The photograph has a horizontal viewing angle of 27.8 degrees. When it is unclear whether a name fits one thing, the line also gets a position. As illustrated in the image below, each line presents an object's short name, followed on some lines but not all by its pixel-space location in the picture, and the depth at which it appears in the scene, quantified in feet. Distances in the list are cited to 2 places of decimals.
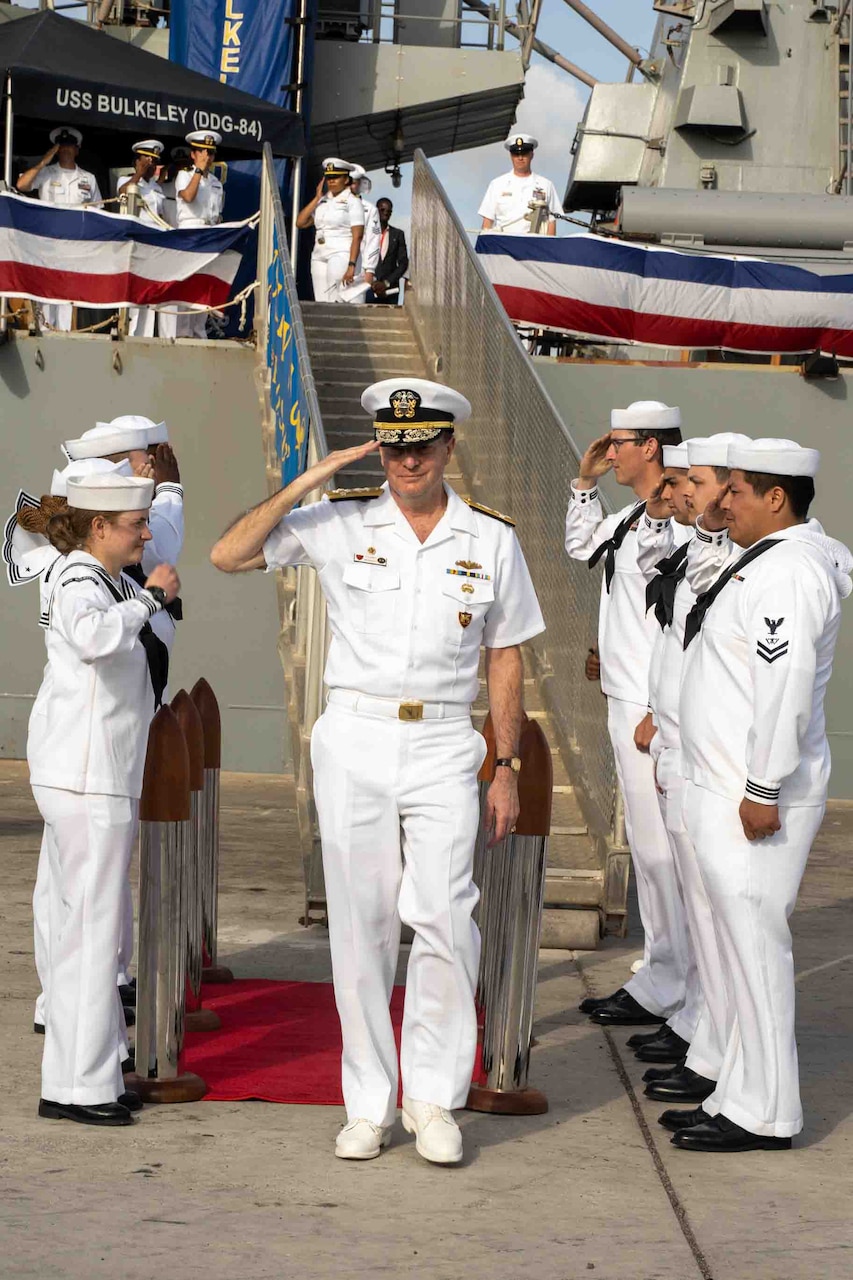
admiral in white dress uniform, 16.01
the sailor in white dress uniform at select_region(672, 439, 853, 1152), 15.83
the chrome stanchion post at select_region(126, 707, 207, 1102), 17.51
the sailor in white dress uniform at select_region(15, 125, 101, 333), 48.55
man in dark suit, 55.67
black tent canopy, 49.57
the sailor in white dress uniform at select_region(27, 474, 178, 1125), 16.72
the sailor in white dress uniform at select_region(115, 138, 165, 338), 47.96
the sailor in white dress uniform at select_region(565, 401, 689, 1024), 21.50
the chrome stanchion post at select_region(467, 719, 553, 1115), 17.83
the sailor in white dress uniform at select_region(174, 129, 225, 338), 49.14
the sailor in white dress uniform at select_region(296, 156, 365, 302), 51.42
